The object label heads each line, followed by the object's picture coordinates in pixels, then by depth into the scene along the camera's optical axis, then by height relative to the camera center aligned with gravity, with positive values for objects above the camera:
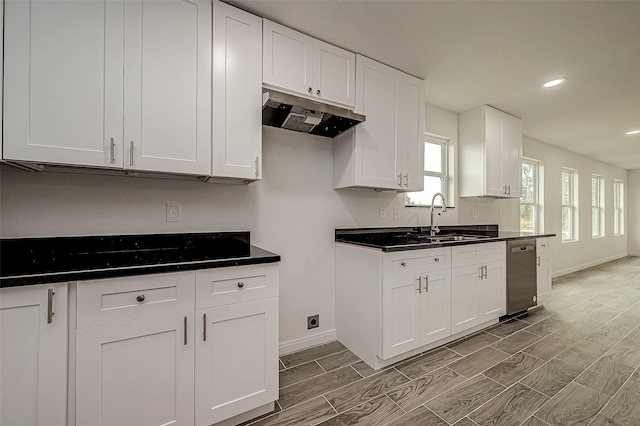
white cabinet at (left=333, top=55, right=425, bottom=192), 2.31 +0.70
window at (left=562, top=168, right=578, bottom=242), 5.69 +0.25
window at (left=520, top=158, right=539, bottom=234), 4.72 +0.31
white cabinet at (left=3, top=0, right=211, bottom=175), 1.26 +0.67
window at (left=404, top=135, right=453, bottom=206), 3.36 +0.57
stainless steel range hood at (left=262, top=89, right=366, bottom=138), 1.80 +0.73
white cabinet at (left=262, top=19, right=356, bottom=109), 1.90 +1.10
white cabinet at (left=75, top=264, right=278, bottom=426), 1.19 -0.64
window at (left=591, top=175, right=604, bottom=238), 6.61 +0.24
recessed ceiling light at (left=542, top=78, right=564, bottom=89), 2.73 +1.35
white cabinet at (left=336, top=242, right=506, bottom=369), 2.07 -0.69
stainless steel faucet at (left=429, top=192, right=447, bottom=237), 2.93 -0.15
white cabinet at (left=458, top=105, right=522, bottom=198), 3.34 +0.79
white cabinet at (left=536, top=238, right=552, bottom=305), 3.27 -0.64
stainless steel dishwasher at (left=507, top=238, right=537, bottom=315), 2.94 -0.66
